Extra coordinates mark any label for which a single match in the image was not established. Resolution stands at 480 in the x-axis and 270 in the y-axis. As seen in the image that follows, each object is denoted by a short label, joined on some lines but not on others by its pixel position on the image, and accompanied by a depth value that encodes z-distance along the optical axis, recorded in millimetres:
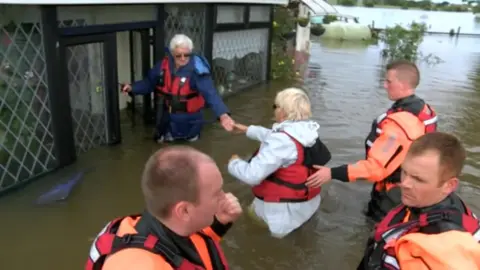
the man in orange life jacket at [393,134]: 3145
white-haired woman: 5273
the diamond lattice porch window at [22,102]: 4082
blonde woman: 3236
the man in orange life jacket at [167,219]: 1348
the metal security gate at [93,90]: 5034
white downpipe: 13602
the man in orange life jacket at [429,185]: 1799
